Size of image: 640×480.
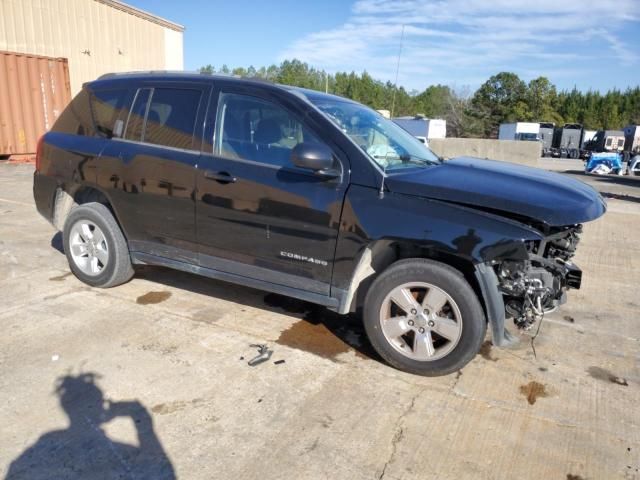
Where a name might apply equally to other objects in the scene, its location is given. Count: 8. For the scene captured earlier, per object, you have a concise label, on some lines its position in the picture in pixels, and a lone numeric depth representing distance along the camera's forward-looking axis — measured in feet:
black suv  10.00
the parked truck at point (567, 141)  149.69
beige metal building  48.16
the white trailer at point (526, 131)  156.15
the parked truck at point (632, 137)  120.88
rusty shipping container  45.34
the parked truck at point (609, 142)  135.23
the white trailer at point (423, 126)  97.66
